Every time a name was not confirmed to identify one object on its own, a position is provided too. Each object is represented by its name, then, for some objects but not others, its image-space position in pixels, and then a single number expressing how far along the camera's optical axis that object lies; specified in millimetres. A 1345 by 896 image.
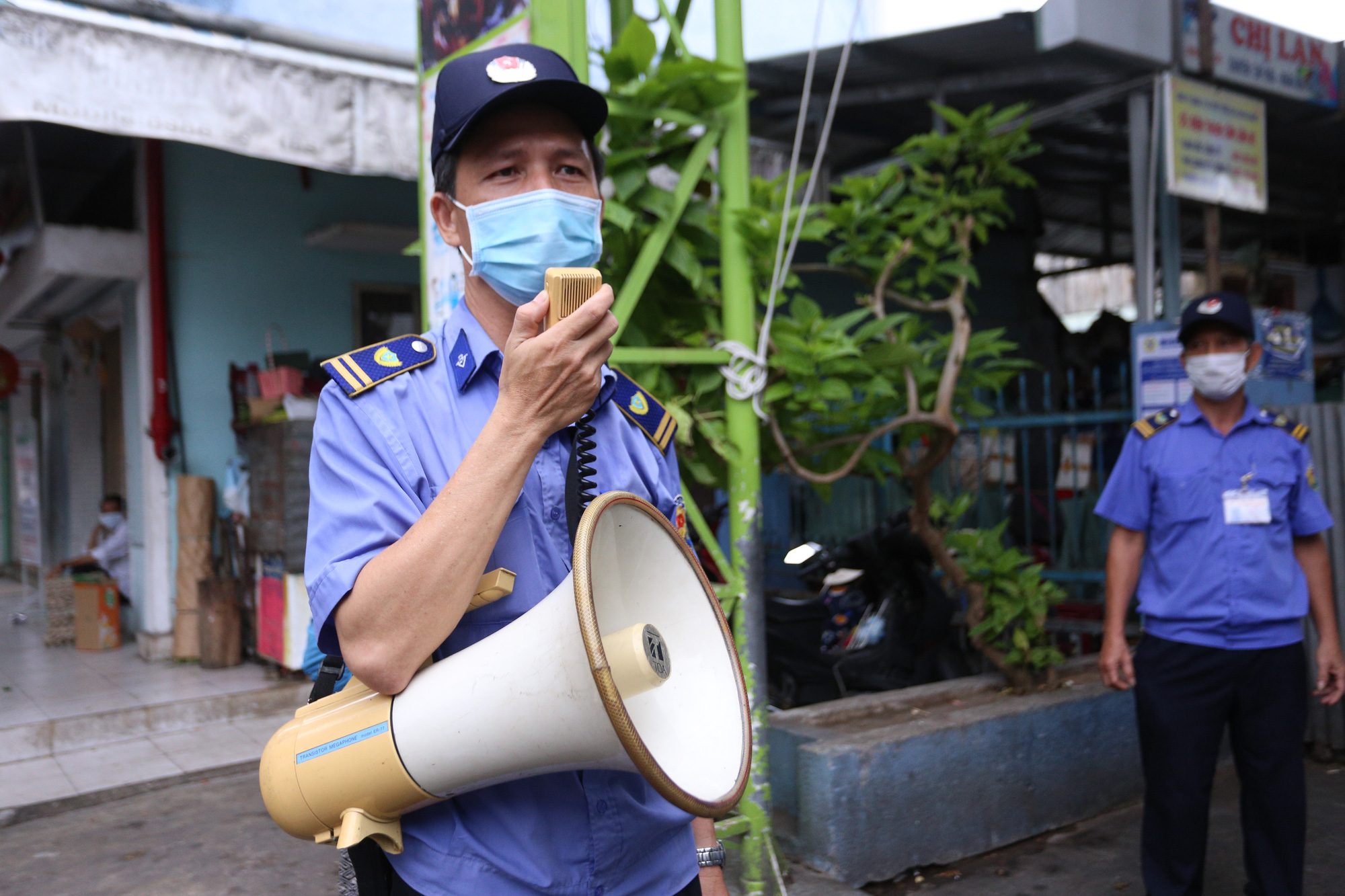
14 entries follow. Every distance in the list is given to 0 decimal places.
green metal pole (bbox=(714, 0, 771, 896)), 3125
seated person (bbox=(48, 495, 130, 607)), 7711
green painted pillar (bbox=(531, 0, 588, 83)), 2787
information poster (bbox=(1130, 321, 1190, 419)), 4656
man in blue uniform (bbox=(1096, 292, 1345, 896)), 2998
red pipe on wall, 6816
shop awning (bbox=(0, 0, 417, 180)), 4719
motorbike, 4551
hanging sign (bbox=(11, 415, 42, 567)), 9602
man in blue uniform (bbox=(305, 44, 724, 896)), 1061
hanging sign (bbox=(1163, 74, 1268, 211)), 5031
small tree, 3037
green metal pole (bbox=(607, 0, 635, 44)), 3436
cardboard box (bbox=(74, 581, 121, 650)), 7398
